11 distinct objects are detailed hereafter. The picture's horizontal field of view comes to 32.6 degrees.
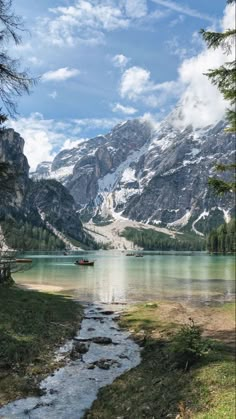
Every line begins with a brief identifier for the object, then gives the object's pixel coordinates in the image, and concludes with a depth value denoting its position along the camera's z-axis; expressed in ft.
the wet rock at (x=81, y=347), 75.82
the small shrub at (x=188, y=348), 57.21
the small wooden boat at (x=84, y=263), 446.19
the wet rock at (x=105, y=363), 65.59
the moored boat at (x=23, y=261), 441.77
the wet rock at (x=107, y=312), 130.35
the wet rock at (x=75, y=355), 70.34
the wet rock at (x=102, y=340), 84.99
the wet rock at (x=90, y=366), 64.96
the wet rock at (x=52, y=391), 53.00
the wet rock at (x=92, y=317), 120.56
